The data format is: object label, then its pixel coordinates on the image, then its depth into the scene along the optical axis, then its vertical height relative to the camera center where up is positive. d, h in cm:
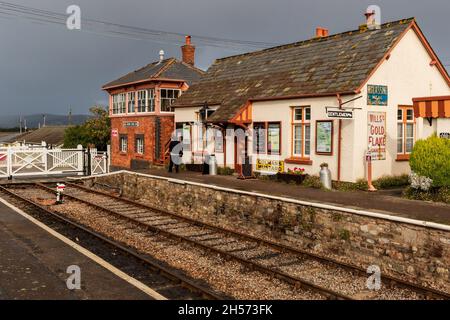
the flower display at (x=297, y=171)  1736 -102
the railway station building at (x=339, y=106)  1612 +152
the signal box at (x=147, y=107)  2947 +279
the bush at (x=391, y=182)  1619 -139
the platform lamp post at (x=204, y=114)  2245 +165
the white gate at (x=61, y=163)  2398 -90
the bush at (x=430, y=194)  1278 -150
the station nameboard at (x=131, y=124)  3172 +167
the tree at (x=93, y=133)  4170 +132
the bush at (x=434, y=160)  1270 -47
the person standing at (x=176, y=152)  2342 -32
